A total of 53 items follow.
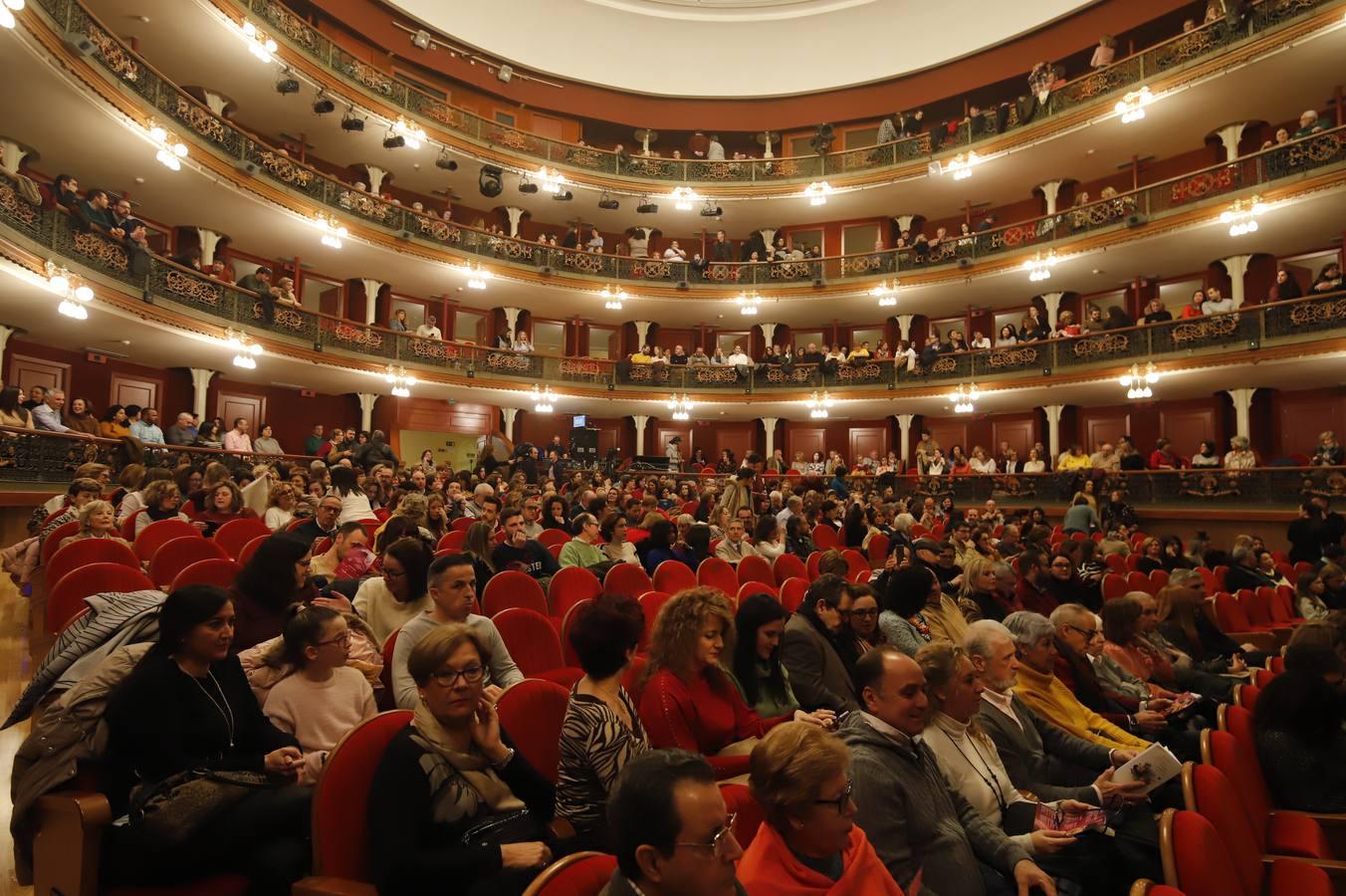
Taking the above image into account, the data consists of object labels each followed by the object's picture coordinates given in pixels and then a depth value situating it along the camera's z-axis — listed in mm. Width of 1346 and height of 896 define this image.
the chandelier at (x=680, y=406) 18484
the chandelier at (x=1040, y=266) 14852
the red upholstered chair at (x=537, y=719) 2197
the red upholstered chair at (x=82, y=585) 2893
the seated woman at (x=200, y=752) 1795
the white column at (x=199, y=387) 13281
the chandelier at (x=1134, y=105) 13250
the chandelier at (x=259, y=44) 11812
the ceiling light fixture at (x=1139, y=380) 13172
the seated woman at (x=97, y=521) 4008
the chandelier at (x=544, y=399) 17688
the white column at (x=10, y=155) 9938
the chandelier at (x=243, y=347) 12078
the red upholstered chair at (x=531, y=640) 3133
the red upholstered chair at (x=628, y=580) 4571
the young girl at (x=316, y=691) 2229
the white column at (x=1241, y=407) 13283
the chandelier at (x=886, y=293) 17047
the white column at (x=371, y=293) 16641
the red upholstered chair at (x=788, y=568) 5943
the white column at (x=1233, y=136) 13758
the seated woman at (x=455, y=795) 1655
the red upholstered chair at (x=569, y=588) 4289
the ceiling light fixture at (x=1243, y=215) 11945
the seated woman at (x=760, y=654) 3066
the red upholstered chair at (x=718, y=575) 5235
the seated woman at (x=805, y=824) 1483
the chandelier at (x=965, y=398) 15880
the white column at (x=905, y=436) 18156
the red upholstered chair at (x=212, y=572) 3143
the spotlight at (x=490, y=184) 16172
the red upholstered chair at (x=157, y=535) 4379
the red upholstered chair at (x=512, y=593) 3832
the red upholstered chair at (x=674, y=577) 4883
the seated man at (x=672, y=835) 1232
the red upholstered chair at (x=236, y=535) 4711
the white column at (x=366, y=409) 16234
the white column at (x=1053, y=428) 15844
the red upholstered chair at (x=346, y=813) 1674
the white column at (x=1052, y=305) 16227
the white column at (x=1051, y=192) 16328
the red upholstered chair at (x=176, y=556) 3750
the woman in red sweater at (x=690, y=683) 2434
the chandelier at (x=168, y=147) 10047
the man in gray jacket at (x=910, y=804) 1866
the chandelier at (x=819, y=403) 17750
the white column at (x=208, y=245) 13453
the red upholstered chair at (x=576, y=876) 1271
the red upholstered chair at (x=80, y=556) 3477
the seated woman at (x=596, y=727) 1955
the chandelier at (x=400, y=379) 15297
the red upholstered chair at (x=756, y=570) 5508
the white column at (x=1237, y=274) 13633
